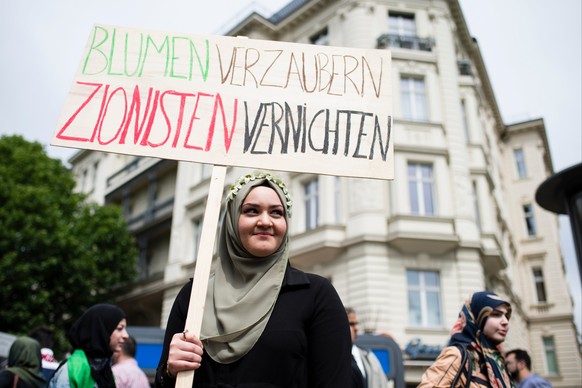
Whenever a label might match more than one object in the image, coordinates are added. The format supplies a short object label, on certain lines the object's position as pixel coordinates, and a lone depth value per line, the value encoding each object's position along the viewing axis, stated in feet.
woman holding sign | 5.69
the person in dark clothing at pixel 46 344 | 17.58
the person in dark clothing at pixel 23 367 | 11.93
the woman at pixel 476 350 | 9.45
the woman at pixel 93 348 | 10.32
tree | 57.00
